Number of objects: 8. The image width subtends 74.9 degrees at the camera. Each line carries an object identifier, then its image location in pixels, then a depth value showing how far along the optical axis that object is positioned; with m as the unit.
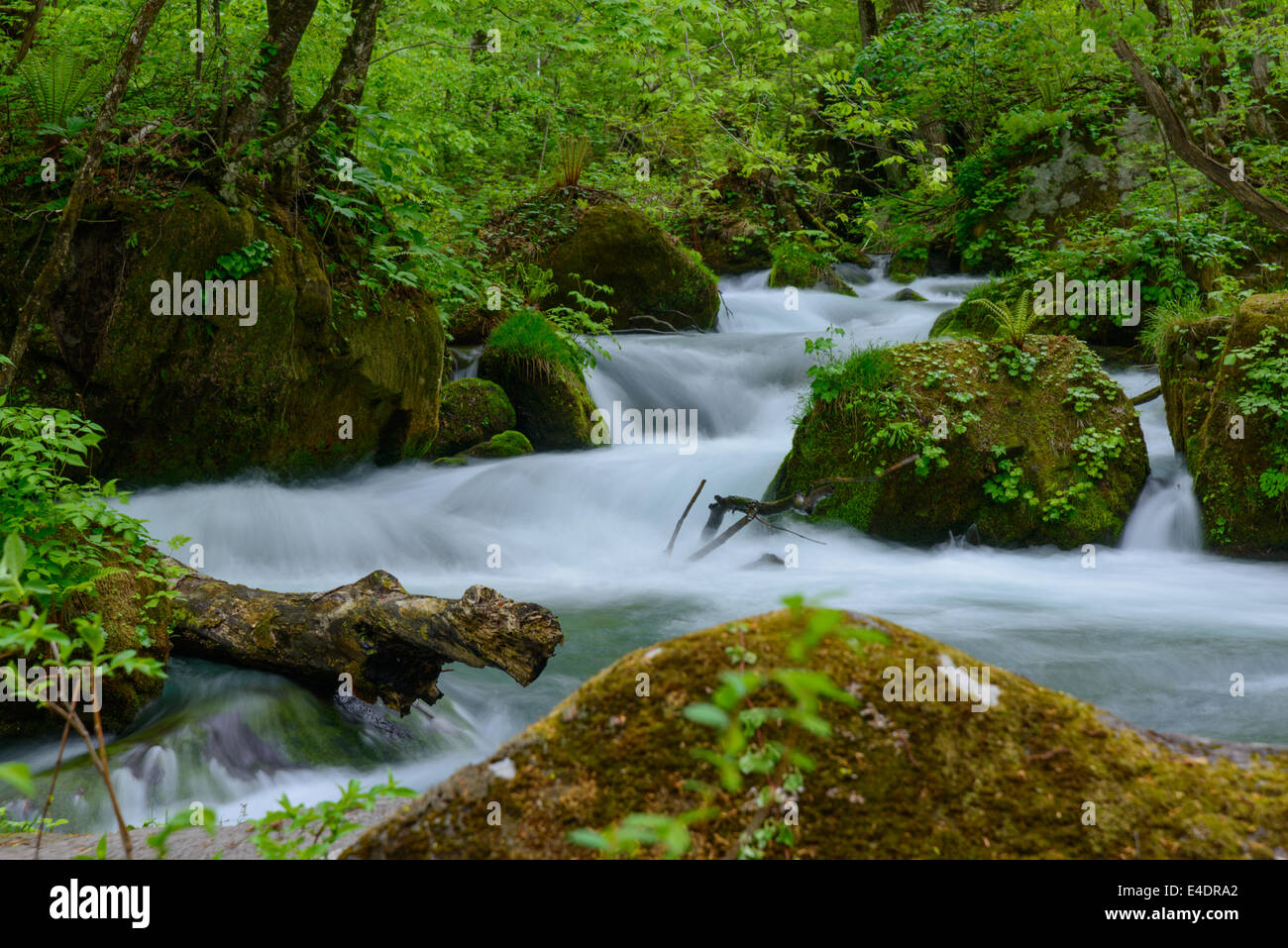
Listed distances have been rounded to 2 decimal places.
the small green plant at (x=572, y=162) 13.72
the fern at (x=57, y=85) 6.12
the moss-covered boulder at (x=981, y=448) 7.72
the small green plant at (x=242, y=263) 6.68
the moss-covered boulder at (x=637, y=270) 12.87
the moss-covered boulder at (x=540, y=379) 10.34
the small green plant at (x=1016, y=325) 8.30
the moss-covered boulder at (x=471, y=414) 9.96
